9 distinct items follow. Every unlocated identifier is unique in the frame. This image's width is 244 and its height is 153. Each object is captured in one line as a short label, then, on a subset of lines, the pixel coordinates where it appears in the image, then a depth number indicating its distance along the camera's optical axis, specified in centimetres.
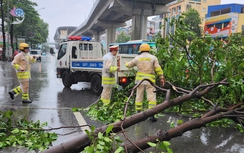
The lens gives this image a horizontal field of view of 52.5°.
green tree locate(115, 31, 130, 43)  8225
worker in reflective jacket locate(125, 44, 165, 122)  564
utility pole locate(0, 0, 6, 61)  3022
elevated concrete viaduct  2661
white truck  877
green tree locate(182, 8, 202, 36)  4169
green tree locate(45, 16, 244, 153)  309
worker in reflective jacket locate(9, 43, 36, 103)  711
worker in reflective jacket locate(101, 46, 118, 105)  651
